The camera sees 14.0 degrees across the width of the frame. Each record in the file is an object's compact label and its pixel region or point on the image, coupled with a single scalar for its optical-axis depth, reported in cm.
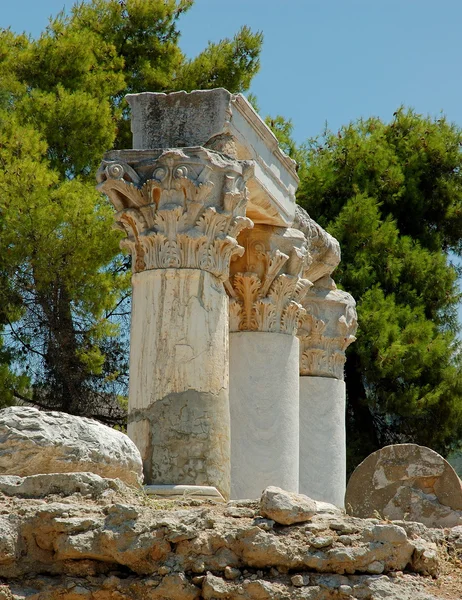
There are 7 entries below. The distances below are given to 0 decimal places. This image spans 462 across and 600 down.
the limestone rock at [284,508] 1033
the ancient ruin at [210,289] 1597
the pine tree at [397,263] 3708
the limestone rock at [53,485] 1042
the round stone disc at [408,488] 1537
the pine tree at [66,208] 3019
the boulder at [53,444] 1067
